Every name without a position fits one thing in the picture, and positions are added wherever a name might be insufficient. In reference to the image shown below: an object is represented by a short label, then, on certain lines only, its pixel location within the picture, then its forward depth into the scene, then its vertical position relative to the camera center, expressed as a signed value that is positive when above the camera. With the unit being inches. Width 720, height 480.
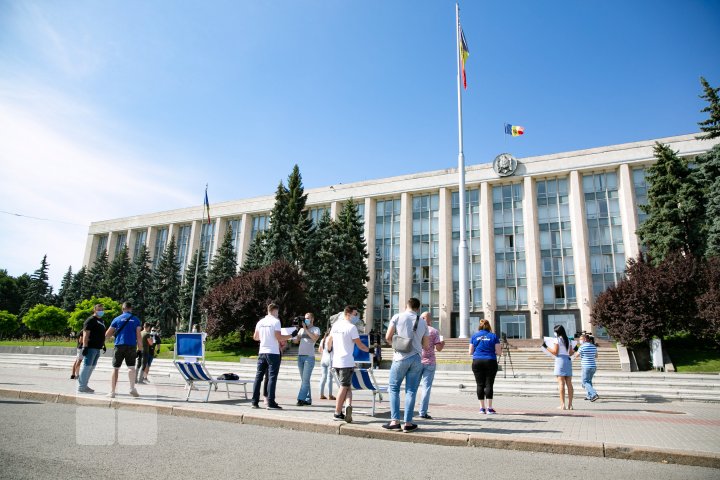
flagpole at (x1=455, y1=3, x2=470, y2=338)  1250.0 +264.5
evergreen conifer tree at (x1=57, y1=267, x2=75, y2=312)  2561.5 +211.5
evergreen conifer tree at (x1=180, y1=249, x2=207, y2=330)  2021.4 +180.5
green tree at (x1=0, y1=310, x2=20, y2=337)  2237.9 +29.5
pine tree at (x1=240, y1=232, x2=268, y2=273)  1807.3 +322.9
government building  1796.3 +462.2
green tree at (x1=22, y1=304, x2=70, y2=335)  1994.3 +48.3
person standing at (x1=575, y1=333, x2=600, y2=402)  486.9 -22.4
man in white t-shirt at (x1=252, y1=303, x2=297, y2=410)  338.3 -13.2
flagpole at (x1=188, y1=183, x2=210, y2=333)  1844.2 +296.1
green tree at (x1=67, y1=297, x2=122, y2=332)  1957.4 +81.4
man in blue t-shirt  385.7 -8.1
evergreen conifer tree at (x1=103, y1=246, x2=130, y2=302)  2399.1 +282.1
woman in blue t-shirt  355.9 -19.6
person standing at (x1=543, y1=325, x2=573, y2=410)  402.0 -17.6
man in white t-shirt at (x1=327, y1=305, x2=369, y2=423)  288.4 -12.7
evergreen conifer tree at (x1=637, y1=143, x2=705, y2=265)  1179.3 +350.1
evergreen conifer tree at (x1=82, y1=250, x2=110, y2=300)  2518.5 +297.8
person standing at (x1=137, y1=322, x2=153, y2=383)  569.6 -29.4
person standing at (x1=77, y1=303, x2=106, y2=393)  390.9 -12.6
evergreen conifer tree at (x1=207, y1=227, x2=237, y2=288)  1999.3 +302.0
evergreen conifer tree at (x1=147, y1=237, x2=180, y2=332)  2108.8 +178.5
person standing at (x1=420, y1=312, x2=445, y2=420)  320.2 -20.2
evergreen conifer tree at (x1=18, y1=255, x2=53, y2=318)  2655.0 +232.8
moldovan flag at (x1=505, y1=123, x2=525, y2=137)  1509.6 +699.5
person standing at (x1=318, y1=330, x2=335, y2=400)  432.0 -36.9
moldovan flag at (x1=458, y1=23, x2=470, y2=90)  1242.0 +786.4
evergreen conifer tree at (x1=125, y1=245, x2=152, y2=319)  2207.2 +225.7
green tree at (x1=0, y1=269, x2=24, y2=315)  3031.5 +236.9
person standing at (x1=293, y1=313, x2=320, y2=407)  397.7 -8.6
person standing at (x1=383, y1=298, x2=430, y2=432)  256.0 -15.0
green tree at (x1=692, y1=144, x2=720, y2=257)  1066.1 +368.6
